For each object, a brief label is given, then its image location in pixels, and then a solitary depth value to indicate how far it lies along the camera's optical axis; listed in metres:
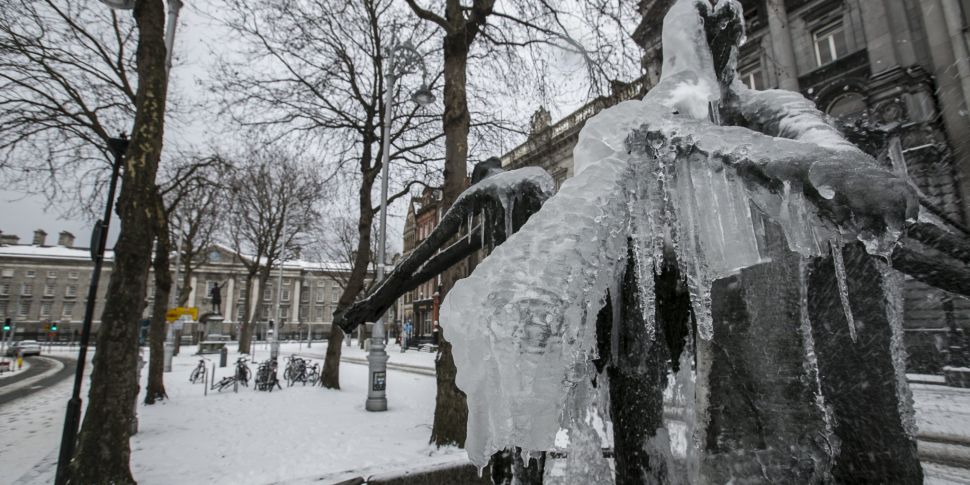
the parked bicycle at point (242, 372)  15.92
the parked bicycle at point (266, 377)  14.91
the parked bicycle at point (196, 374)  16.94
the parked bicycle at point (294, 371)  16.83
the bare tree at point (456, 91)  7.43
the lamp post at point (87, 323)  5.56
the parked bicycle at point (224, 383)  14.58
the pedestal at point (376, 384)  10.73
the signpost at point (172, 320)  22.81
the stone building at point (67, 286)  69.19
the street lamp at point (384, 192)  10.79
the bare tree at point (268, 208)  22.33
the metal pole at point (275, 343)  20.40
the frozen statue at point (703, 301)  1.02
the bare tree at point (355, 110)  13.83
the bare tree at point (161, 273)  12.16
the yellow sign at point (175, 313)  24.50
